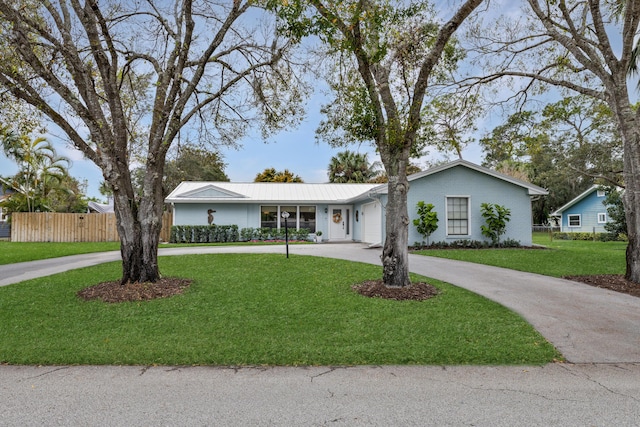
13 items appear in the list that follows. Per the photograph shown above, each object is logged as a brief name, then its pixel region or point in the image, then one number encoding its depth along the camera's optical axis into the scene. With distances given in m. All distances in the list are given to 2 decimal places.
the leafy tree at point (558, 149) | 10.54
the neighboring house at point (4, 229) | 26.33
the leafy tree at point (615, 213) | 21.00
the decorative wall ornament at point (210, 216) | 19.42
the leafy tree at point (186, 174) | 31.81
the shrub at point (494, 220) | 15.28
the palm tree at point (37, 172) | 21.98
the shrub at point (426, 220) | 14.73
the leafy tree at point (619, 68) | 7.72
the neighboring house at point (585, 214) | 28.41
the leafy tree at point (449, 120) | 7.60
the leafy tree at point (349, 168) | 32.72
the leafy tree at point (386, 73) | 6.25
